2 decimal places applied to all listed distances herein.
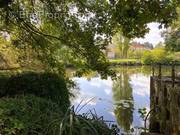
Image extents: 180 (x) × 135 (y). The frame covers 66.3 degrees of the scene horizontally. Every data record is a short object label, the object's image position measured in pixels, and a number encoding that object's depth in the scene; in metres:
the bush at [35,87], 2.90
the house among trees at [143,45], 38.43
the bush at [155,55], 21.07
